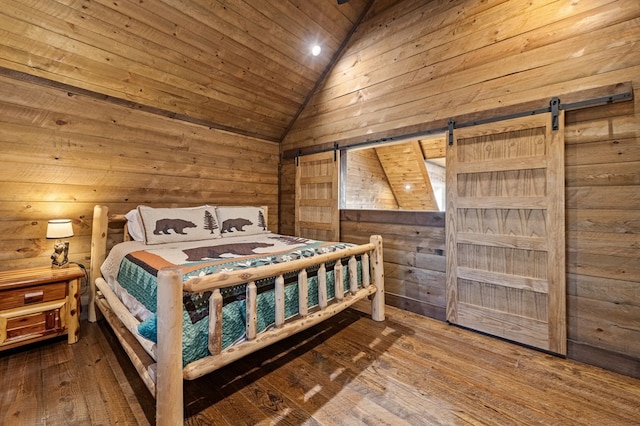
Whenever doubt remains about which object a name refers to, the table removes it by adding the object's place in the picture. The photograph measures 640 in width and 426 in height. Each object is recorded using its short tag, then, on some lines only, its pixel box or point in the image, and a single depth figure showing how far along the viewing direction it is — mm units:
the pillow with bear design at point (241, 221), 3061
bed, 1222
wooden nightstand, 1880
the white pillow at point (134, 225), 2570
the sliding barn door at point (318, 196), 3459
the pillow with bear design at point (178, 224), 2525
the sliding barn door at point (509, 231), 2018
